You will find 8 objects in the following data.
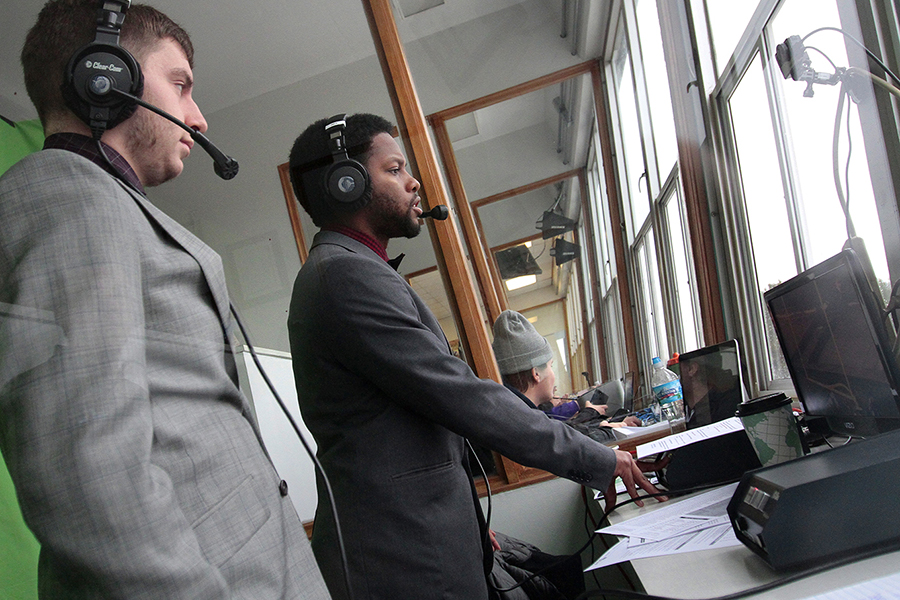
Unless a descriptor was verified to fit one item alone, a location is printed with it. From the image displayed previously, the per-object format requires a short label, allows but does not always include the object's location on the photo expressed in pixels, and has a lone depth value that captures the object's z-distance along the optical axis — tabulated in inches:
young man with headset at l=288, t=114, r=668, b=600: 40.3
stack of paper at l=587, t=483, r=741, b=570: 33.2
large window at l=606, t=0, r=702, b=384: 107.9
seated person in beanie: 72.1
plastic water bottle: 86.0
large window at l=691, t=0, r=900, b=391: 49.1
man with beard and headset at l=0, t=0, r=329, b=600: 19.1
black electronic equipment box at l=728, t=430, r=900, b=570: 24.8
